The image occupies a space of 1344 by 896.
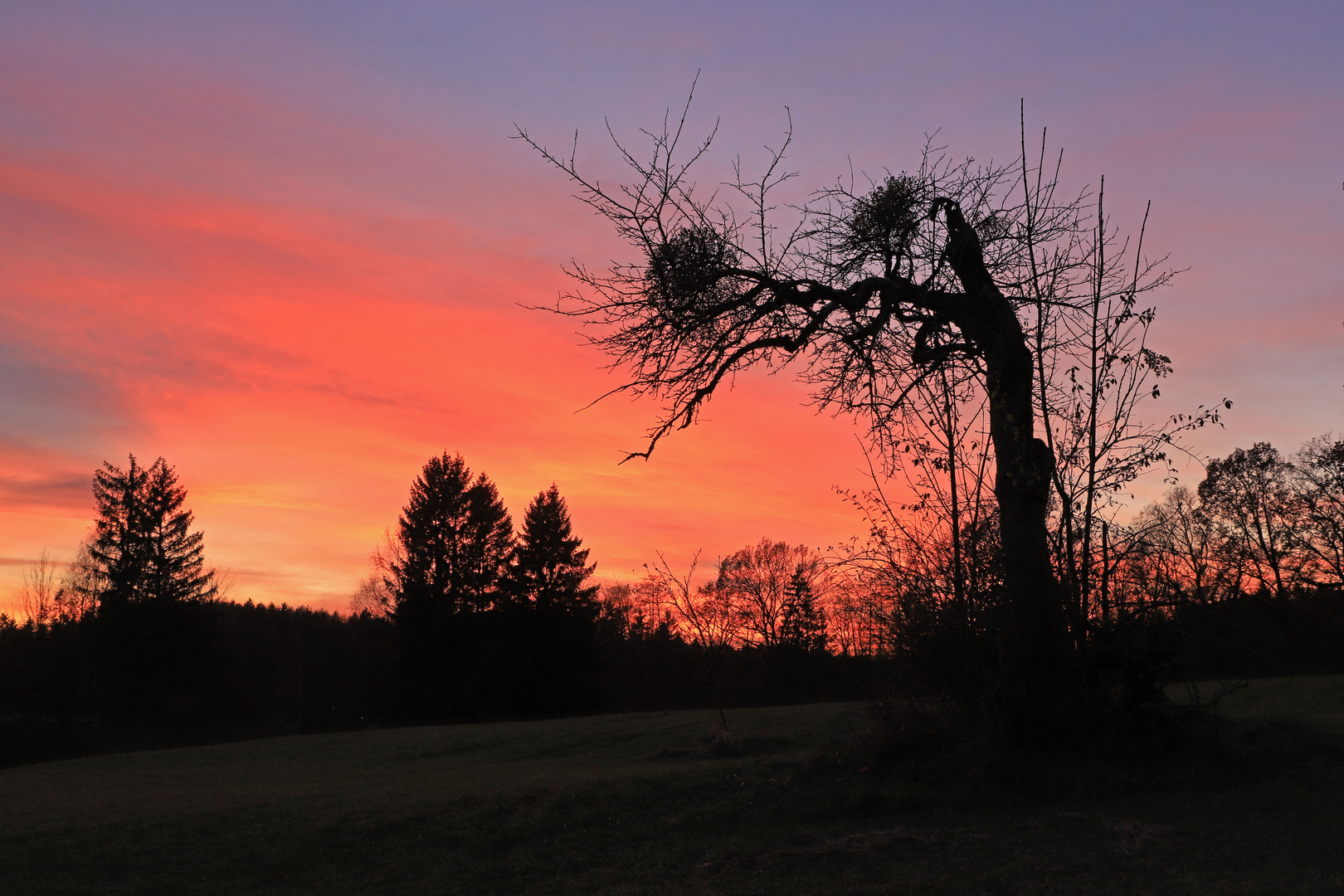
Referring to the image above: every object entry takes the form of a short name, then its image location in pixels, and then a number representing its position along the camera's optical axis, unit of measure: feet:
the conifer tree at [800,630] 107.88
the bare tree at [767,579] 113.80
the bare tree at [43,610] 153.79
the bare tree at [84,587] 130.41
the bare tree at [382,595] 151.43
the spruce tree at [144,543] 129.80
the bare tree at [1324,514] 106.73
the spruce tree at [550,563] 142.32
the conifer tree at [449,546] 143.84
